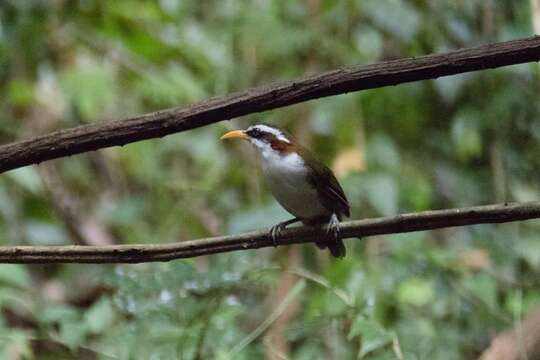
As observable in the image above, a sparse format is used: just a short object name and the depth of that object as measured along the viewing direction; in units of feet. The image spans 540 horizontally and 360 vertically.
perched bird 18.34
